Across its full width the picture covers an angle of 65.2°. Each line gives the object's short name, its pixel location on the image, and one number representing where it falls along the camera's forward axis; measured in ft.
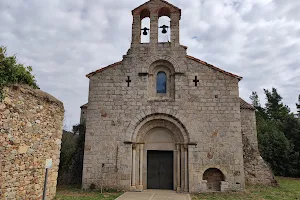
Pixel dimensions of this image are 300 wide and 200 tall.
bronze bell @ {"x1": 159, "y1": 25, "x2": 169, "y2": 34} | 39.04
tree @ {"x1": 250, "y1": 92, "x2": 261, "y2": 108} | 127.34
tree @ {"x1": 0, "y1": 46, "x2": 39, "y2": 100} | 17.70
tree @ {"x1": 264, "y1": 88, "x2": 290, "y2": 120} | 107.95
